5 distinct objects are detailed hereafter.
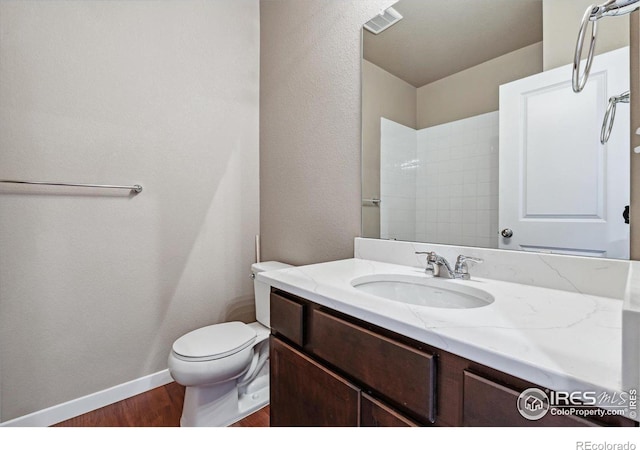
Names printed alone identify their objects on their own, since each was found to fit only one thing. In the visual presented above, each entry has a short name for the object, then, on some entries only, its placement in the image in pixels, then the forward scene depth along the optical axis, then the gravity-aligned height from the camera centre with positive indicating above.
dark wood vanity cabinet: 0.51 -0.34
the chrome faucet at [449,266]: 0.99 -0.15
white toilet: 1.29 -0.68
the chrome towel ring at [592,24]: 0.72 +0.52
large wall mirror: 0.83 +0.32
